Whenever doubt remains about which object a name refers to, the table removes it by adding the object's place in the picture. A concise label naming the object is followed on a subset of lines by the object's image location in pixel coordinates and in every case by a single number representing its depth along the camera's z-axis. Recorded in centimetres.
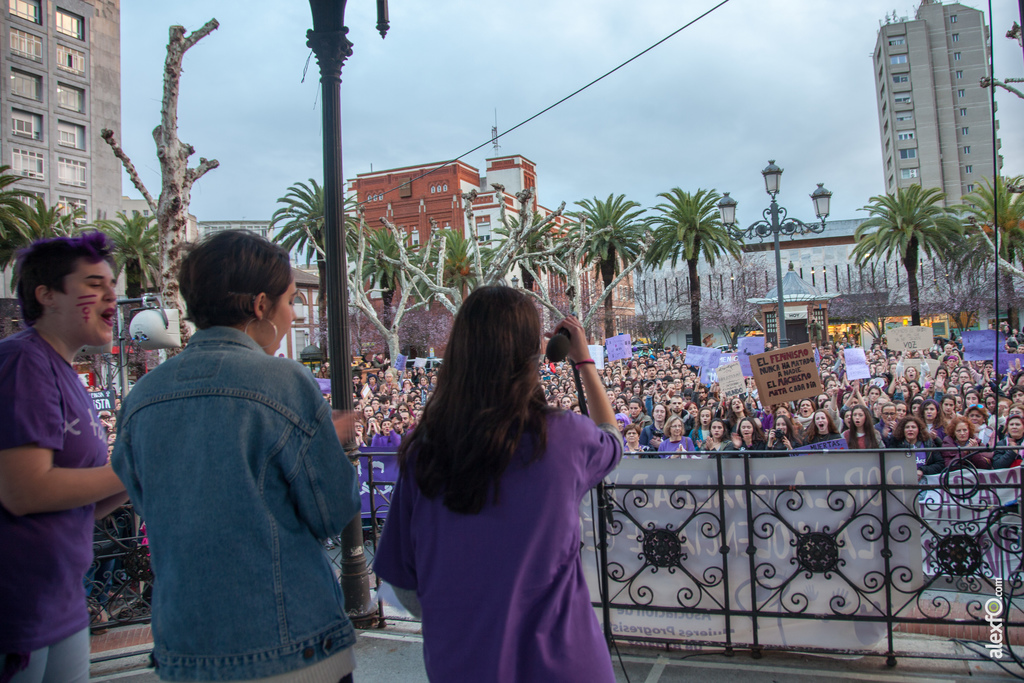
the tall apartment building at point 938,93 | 7881
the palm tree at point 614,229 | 3453
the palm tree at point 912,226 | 3500
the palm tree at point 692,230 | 3406
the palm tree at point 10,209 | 2745
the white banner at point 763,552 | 385
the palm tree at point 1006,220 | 3084
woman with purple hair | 181
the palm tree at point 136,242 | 3531
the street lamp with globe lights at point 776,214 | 1611
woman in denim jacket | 150
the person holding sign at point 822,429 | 773
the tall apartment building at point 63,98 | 4397
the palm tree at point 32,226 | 2886
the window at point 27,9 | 4415
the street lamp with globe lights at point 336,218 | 453
